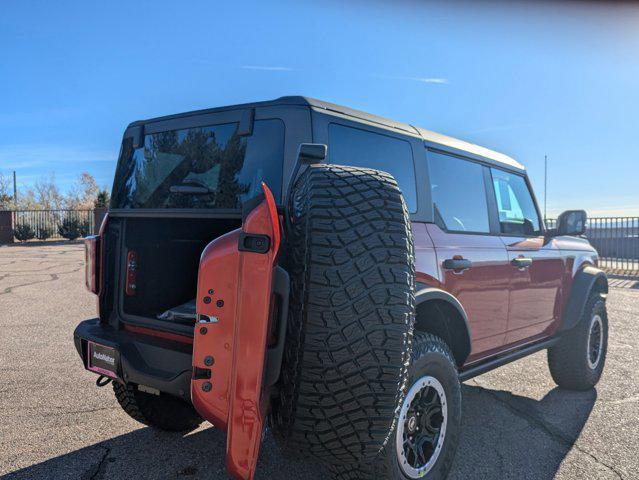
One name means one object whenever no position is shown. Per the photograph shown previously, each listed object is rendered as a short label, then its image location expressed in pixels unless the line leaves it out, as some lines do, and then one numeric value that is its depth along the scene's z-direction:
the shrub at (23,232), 29.06
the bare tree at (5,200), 40.42
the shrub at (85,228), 30.54
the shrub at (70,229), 29.72
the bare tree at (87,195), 53.41
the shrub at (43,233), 30.80
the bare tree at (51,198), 52.37
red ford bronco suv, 1.96
